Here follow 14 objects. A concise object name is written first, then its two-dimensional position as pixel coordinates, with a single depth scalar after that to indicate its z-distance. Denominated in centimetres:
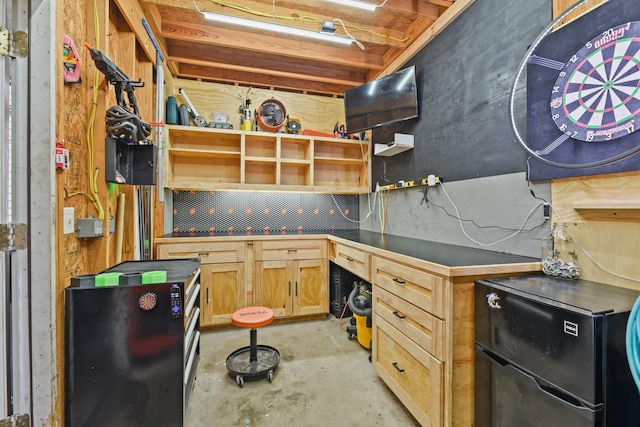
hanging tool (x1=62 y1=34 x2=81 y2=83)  133
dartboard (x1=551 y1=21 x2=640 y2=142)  123
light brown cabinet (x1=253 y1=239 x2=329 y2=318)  297
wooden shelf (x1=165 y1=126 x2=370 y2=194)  317
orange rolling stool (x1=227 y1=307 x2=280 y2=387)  205
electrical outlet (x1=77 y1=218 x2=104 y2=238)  141
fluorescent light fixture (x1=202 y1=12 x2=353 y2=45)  230
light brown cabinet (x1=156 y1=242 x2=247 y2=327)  280
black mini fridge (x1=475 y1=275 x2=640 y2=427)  92
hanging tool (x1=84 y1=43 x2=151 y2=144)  141
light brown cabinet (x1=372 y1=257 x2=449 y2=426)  141
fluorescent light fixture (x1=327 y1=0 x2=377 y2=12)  210
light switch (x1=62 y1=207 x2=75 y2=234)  129
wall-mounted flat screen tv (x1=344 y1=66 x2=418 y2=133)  273
